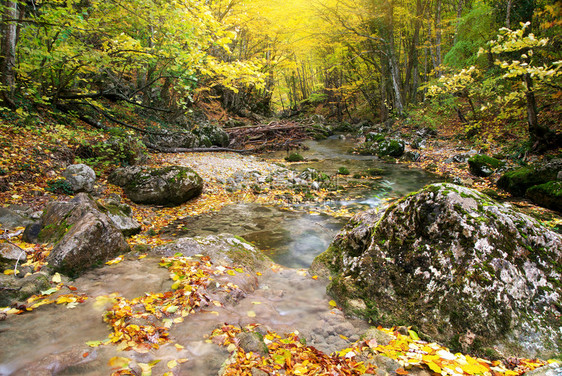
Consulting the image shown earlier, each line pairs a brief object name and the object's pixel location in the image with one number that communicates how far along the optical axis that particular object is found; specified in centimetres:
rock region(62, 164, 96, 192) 659
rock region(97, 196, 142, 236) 515
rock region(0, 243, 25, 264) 310
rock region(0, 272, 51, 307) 258
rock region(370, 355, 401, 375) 207
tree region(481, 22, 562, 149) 849
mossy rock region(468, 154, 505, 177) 985
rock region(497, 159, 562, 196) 746
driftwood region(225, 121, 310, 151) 1772
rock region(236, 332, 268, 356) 225
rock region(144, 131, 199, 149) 1257
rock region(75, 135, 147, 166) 810
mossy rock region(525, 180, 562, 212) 666
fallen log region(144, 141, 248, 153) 1130
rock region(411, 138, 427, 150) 1603
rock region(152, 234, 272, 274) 415
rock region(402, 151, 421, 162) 1428
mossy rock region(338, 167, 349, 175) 1231
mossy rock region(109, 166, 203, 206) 743
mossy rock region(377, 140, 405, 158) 1514
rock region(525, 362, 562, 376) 169
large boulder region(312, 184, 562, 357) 253
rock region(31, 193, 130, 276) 336
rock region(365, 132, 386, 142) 1831
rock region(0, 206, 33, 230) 433
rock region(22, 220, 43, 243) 396
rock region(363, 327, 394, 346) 249
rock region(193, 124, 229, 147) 1513
